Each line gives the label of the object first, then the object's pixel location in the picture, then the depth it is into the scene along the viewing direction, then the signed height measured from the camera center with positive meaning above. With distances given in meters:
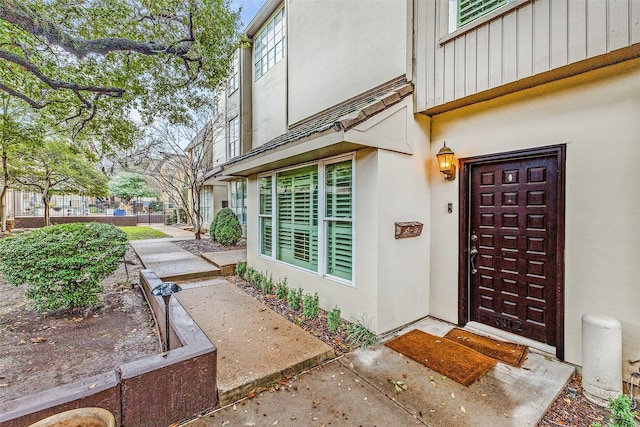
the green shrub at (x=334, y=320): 4.15 -1.60
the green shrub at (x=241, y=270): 7.23 -1.51
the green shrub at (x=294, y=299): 5.00 -1.58
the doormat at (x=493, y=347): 3.39 -1.77
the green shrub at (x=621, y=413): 2.27 -1.66
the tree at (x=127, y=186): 29.17 +2.58
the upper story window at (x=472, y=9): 3.70 +2.75
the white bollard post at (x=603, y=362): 2.77 -1.50
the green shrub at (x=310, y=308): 4.61 -1.59
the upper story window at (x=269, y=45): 9.50 +6.06
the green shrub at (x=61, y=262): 3.95 -0.76
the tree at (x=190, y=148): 11.67 +2.77
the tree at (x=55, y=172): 12.90 +2.06
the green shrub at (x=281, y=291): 5.60 -1.59
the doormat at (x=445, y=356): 3.10 -1.77
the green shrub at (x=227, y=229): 11.20 -0.72
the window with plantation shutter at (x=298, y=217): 5.17 -0.11
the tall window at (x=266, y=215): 6.55 -0.09
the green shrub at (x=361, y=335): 3.81 -1.73
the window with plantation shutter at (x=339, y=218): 4.48 -0.12
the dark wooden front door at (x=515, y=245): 3.52 -0.46
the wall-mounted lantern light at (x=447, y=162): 4.26 +0.74
